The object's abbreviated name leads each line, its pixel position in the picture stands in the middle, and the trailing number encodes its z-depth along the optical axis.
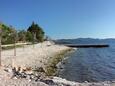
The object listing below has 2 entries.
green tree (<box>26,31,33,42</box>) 23.06
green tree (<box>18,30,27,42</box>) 20.04
